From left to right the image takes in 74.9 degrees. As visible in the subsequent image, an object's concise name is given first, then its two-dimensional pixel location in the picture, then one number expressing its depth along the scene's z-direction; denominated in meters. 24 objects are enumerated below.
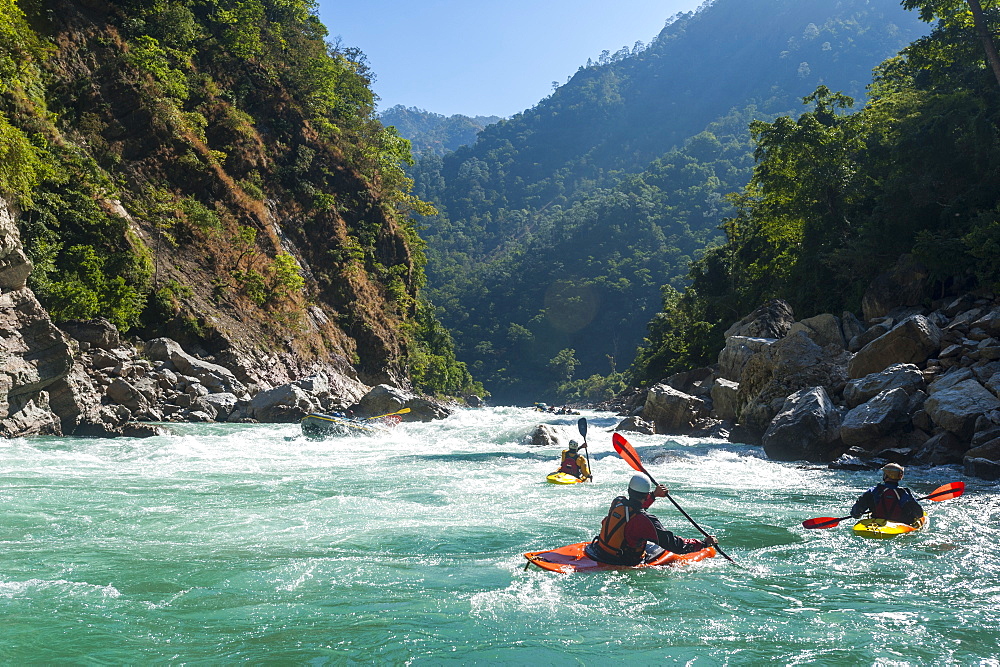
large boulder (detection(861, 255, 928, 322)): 16.39
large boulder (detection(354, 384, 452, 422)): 21.73
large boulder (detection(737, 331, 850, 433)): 15.58
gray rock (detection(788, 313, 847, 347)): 17.38
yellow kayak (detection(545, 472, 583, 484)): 10.36
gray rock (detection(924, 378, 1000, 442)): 10.93
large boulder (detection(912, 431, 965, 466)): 10.83
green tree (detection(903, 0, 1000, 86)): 16.06
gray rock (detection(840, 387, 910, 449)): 12.03
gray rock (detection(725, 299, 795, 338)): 21.00
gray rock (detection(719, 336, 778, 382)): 19.41
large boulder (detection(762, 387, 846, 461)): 12.65
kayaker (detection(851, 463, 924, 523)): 7.19
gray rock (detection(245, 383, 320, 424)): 18.67
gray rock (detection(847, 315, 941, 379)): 13.51
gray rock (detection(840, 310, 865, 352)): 17.33
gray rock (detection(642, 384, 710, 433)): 19.16
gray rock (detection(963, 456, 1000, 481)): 9.53
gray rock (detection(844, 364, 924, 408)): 12.59
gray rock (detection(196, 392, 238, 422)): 17.98
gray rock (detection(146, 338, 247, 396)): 18.20
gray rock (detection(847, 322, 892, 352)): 15.57
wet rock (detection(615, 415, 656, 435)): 19.03
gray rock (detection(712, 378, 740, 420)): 18.95
